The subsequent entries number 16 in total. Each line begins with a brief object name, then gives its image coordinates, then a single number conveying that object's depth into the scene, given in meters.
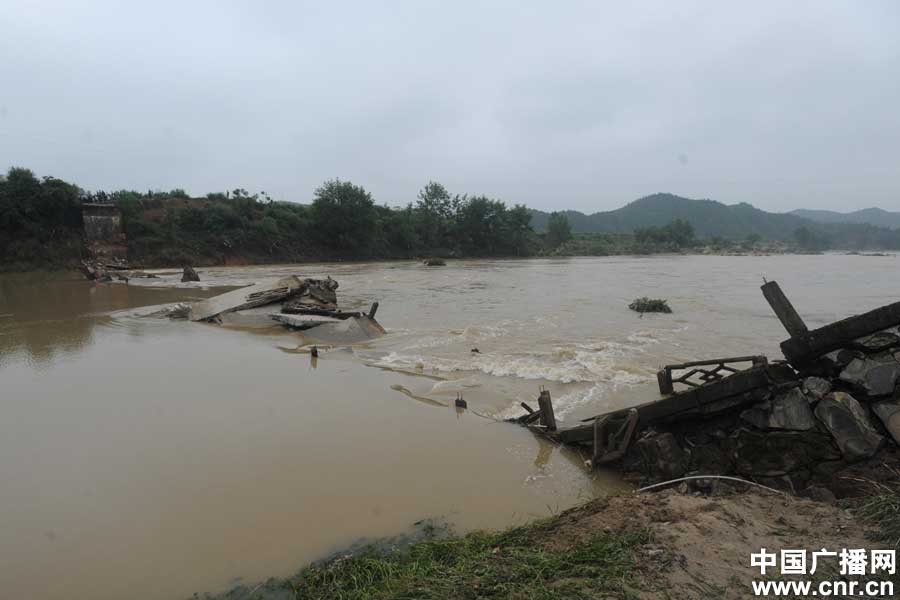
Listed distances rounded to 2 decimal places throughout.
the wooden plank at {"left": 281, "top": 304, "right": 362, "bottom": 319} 13.17
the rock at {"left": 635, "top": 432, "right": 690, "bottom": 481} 4.64
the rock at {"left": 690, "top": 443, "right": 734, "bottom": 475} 4.57
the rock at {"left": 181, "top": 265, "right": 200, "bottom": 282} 27.27
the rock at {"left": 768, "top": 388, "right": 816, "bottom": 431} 4.21
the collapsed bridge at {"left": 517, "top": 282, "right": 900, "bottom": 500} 3.92
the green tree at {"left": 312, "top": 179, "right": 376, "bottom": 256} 54.72
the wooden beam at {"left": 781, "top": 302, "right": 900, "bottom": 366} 4.07
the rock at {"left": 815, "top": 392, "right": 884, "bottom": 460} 3.85
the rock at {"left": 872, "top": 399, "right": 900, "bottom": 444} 3.81
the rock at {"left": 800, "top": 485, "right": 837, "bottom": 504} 3.78
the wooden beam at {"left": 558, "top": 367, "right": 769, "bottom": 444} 4.50
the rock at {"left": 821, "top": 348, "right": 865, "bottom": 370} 4.24
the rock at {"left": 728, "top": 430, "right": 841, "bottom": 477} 4.07
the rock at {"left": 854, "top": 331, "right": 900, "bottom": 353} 4.07
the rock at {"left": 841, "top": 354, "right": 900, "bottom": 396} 3.93
